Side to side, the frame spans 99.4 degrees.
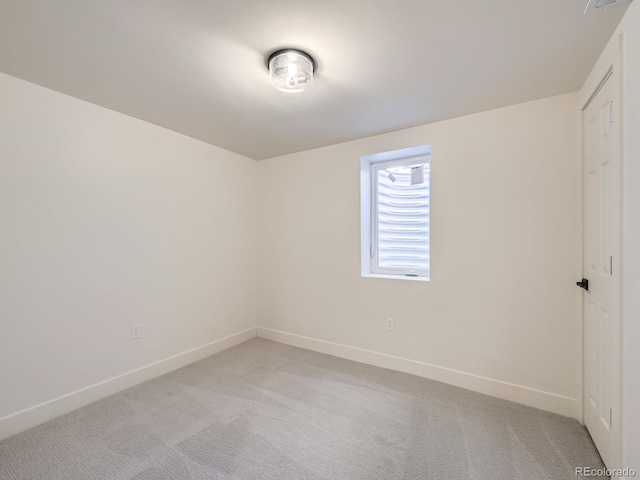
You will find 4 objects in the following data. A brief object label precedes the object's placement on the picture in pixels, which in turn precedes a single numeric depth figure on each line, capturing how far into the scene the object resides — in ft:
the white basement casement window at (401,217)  9.22
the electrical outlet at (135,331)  7.99
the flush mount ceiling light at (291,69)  5.16
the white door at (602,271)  4.50
